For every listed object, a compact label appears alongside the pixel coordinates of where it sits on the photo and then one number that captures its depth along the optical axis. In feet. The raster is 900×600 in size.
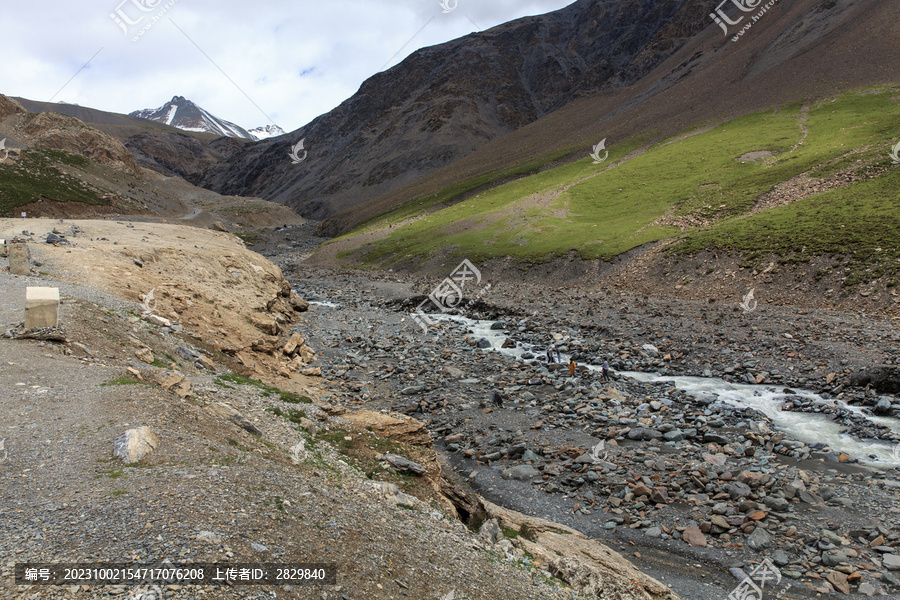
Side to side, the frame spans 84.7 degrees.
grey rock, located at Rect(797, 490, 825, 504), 49.34
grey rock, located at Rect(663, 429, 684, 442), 63.16
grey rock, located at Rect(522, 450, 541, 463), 61.62
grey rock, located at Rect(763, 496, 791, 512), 48.52
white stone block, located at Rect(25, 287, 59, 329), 48.34
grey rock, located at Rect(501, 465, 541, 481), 58.49
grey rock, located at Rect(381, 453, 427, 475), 44.88
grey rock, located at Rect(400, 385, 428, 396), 83.71
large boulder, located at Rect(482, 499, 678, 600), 35.35
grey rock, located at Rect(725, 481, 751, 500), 50.42
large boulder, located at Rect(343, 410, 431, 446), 52.70
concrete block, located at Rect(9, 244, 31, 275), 76.43
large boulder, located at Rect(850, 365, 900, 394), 71.72
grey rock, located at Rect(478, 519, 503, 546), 37.81
